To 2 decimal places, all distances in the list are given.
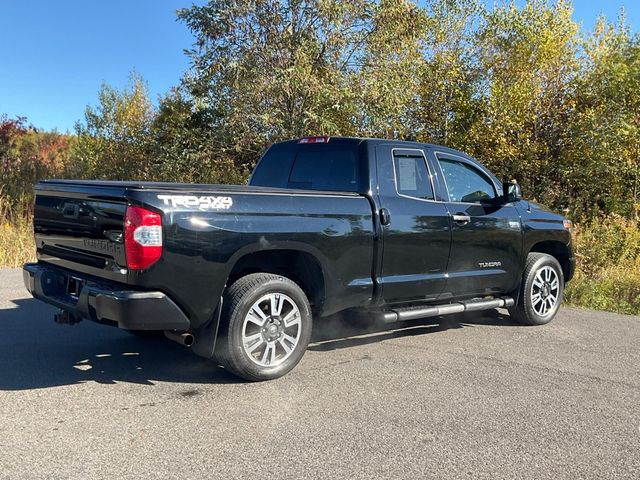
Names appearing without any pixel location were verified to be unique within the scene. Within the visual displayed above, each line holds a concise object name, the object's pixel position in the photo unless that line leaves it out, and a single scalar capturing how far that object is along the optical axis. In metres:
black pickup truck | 3.97
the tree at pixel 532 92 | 16.75
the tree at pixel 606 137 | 15.45
